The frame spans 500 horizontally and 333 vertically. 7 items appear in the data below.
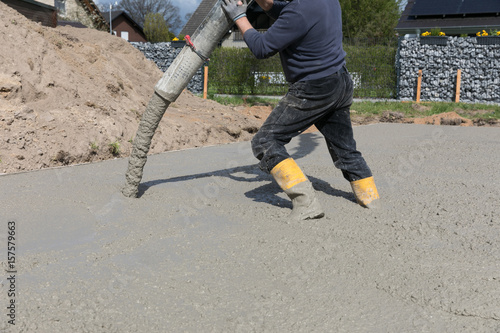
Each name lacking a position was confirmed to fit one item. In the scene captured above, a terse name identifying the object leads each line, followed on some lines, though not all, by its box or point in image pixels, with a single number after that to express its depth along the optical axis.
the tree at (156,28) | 51.69
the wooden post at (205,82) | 18.37
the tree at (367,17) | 35.28
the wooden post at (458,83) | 16.95
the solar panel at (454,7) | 23.62
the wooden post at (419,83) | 17.58
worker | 3.60
